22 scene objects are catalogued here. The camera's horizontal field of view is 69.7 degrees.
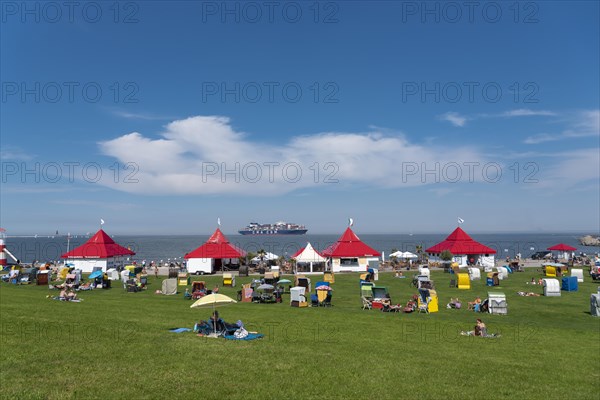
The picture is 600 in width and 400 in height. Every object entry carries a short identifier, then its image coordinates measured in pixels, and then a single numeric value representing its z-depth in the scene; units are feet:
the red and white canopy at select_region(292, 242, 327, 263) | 156.35
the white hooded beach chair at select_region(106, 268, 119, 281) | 127.95
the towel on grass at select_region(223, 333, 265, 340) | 49.93
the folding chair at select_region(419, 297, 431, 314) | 71.56
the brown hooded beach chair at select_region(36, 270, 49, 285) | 112.98
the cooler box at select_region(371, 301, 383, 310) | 74.42
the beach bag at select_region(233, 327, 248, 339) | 50.26
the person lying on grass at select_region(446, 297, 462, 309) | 75.66
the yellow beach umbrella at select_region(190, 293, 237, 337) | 54.44
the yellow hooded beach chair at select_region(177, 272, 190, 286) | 110.10
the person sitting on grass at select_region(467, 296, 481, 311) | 72.49
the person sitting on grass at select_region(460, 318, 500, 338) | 53.21
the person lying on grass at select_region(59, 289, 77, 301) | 80.84
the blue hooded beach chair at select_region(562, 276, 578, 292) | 96.32
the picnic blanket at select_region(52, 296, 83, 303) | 79.46
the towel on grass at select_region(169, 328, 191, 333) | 53.02
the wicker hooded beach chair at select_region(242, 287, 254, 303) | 85.46
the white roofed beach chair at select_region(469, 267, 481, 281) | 121.19
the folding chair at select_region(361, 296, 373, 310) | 75.52
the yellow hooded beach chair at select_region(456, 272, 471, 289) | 101.17
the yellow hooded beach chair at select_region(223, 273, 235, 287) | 112.78
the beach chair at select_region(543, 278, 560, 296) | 87.40
